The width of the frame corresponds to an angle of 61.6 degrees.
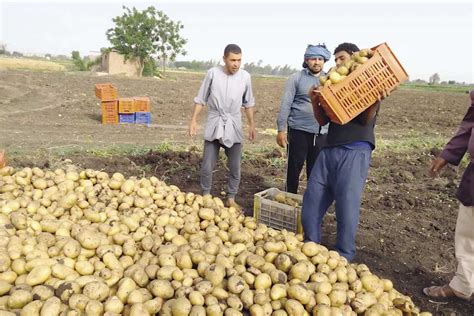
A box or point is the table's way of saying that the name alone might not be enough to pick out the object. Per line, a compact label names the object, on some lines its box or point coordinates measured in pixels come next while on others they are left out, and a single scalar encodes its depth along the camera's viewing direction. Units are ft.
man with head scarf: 14.03
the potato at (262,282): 8.33
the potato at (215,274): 8.23
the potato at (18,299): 7.29
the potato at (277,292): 8.11
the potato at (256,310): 7.59
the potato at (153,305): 7.48
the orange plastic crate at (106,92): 36.35
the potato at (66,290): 7.48
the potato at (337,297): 8.30
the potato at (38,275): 7.85
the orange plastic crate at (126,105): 37.63
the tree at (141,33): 129.59
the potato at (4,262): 8.13
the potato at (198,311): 7.24
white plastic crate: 13.05
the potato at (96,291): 7.52
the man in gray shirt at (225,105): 14.73
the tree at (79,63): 145.07
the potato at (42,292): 7.42
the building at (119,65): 126.62
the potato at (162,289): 7.90
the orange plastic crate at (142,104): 38.14
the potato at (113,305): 7.36
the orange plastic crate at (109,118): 37.42
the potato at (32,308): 7.00
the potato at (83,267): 8.38
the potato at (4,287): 7.67
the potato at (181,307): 7.29
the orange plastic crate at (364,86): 10.29
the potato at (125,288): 7.74
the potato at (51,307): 6.99
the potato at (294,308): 7.80
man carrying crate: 10.96
